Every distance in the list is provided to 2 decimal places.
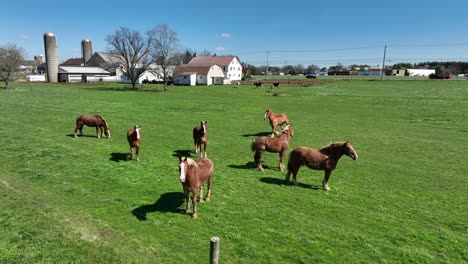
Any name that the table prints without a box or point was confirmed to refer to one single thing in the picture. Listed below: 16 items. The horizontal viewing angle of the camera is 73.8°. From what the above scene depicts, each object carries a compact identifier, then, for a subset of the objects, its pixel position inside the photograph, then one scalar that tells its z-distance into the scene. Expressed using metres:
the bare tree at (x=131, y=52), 63.38
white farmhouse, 101.38
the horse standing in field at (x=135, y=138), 12.91
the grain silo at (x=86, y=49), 117.38
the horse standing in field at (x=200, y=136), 13.22
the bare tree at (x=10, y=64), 53.53
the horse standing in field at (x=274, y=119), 19.38
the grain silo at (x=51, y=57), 88.19
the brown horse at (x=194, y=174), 7.62
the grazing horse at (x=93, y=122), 17.70
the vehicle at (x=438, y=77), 101.32
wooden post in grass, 4.93
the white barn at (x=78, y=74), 89.34
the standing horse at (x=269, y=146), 12.09
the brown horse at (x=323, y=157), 10.47
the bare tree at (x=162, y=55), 64.88
